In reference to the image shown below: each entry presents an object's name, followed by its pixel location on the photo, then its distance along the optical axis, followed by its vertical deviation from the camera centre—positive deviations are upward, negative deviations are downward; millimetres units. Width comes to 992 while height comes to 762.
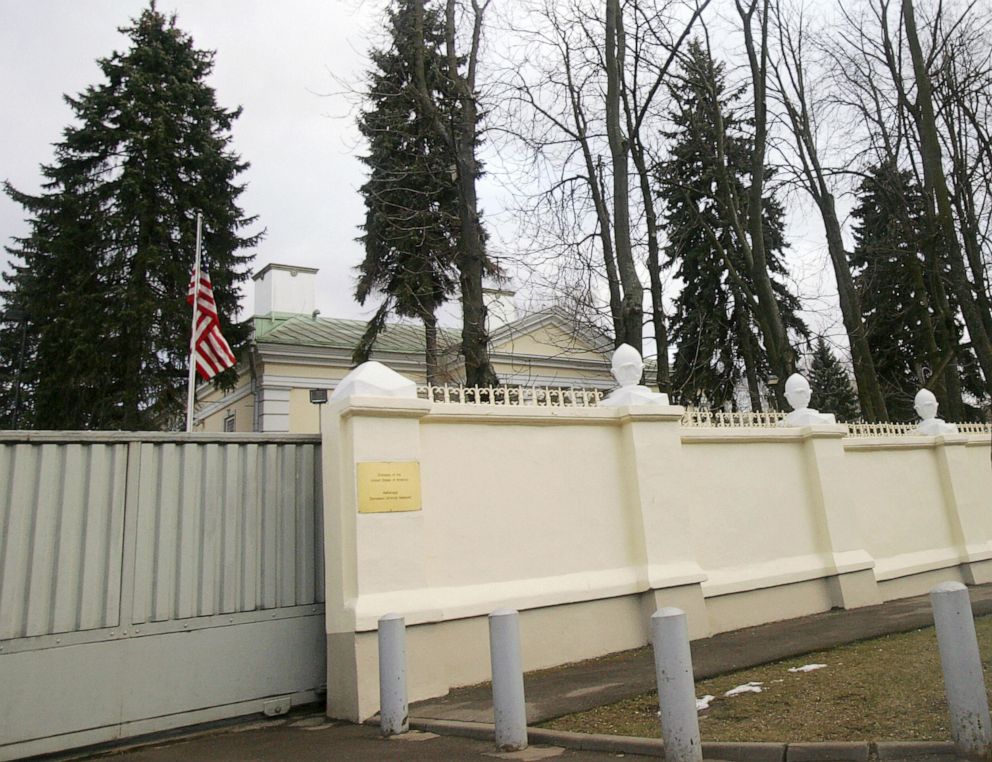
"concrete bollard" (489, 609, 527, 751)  4785 -832
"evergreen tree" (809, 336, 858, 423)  36625 +6983
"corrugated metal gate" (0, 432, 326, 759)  5684 -49
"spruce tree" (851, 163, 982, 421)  17875 +7037
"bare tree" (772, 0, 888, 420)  17125 +7755
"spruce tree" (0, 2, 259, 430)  18078 +8428
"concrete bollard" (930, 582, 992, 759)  3744 -742
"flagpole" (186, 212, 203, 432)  11148 +3383
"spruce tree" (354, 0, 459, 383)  15148 +8447
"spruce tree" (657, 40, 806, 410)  21395 +7910
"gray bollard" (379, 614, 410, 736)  5457 -789
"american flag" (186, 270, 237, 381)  12562 +3865
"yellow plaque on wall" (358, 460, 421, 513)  6496 +632
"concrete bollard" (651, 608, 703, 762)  4062 -783
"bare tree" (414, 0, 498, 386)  13625 +6836
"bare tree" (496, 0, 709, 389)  12766 +7511
